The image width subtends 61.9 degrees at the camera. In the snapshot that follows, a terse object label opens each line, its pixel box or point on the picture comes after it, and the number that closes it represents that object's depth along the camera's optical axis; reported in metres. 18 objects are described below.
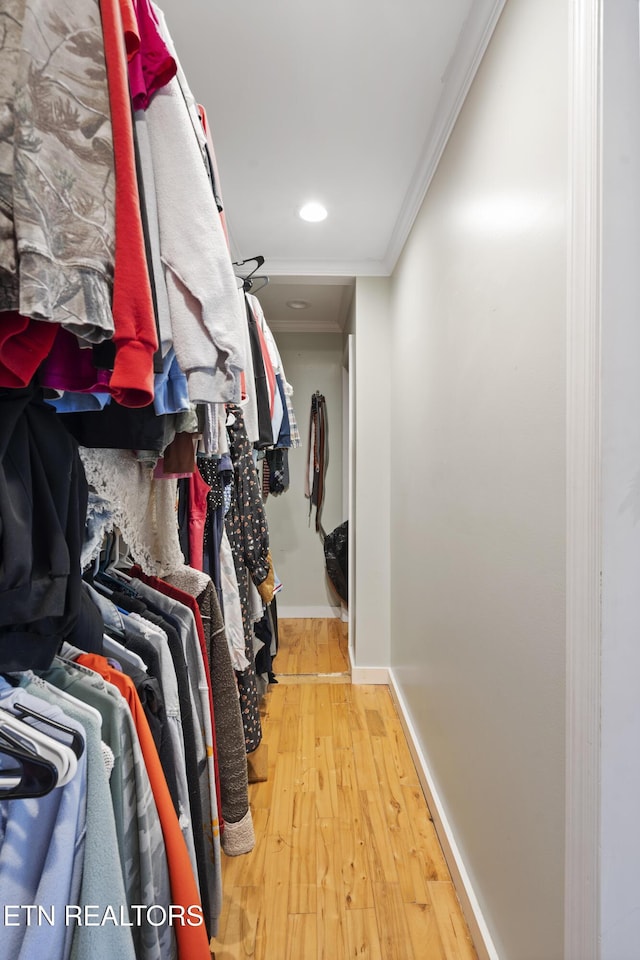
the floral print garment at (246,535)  1.98
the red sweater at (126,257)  0.62
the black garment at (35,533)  0.70
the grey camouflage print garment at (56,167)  0.55
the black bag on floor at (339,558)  4.05
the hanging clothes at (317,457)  4.31
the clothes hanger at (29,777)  0.65
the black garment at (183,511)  1.58
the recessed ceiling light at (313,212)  2.33
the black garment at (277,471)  3.42
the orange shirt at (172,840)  0.89
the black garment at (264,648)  2.63
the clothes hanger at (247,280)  2.28
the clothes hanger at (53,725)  0.71
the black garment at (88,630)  0.93
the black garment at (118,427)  0.97
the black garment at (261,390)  2.00
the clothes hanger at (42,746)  0.67
